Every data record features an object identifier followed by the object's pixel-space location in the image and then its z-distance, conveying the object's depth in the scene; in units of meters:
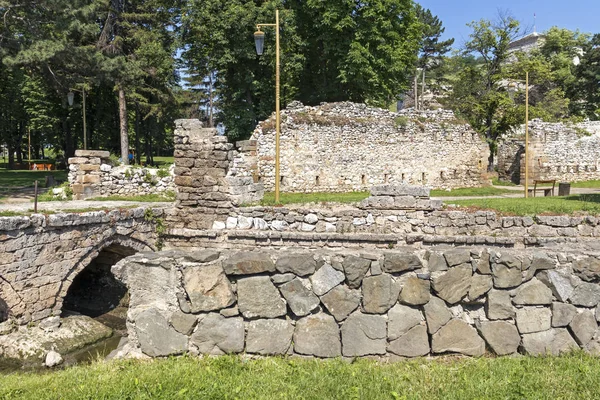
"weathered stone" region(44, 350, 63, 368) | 8.94
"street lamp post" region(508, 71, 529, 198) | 19.20
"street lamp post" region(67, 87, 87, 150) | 19.59
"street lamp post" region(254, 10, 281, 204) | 13.68
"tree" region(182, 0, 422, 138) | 24.50
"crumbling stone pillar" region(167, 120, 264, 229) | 12.55
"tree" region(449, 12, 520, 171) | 28.92
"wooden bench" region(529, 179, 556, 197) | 19.33
